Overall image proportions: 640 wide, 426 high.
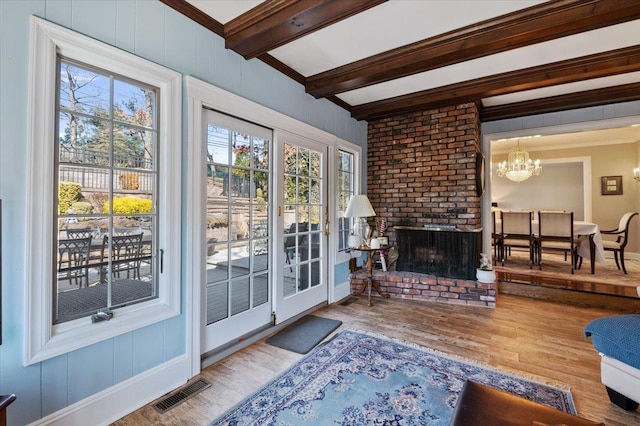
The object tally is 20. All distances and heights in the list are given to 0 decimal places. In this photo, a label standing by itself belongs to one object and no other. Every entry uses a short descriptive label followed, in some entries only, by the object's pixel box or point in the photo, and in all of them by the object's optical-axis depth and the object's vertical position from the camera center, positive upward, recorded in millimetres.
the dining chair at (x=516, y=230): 5363 -262
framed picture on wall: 6605 +683
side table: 3826 -614
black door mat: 2670 -1151
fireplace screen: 3926 -485
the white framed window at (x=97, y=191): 1492 +149
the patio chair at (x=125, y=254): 1822 -237
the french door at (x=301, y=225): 3086 -105
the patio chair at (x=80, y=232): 1658 -93
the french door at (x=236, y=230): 2422 -129
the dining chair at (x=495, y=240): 5797 -473
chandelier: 6090 +1046
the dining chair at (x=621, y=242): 5032 -468
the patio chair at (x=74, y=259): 1626 -243
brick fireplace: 3959 +498
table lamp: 3768 +110
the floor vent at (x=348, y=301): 3848 -1135
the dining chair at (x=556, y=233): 4949 -299
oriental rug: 1765 -1175
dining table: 4949 -460
